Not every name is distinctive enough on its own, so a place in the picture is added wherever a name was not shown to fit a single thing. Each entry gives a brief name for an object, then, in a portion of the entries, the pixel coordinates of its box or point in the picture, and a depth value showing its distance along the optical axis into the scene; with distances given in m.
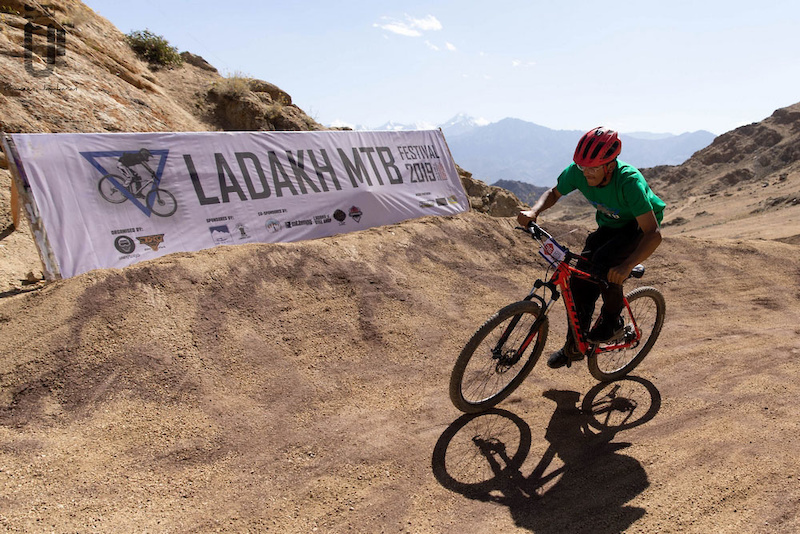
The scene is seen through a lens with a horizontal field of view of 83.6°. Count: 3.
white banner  5.64
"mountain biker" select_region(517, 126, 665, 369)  3.60
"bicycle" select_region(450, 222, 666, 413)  3.73
